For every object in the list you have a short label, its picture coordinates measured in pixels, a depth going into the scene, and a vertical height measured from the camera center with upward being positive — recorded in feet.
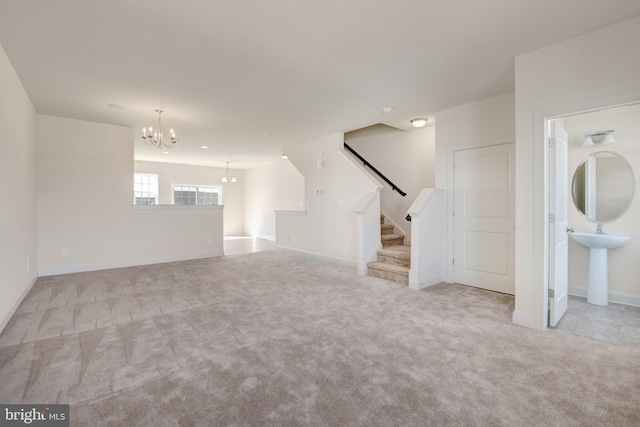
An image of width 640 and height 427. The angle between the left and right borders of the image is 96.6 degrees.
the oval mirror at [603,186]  11.11 +1.03
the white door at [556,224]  8.97 -0.38
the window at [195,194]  33.04 +2.08
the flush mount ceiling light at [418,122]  16.08 +5.10
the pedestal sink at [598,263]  10.64 -1.96
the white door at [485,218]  12.21 -0.27
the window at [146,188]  30.58 +2.54
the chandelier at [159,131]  14.85 +5.19
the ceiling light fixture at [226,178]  34.67 +4.16
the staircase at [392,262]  14.16 -2.76
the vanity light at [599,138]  11.28 +2.97
